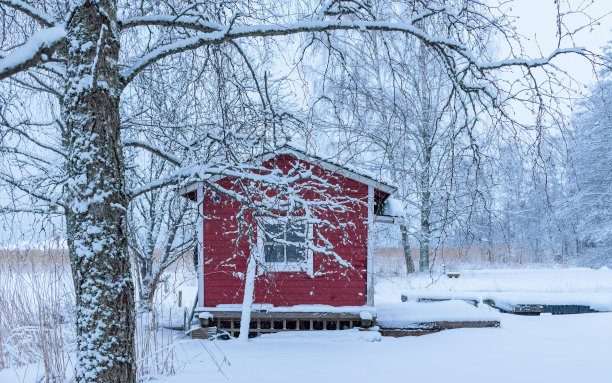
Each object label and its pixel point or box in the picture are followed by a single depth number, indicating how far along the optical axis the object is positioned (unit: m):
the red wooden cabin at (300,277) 8.71
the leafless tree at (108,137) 2.64
